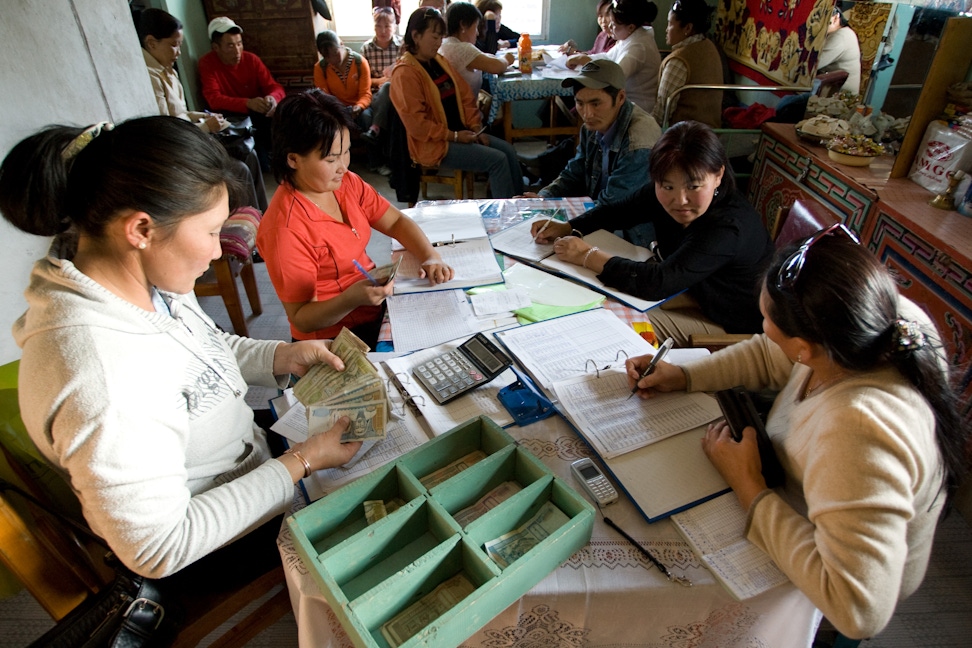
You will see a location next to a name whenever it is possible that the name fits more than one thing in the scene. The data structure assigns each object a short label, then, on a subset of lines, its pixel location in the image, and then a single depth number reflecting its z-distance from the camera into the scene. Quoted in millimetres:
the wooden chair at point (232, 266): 2621
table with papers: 868
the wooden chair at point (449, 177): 3785
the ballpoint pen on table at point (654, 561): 871
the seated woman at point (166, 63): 3572
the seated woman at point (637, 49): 3645
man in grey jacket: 2316
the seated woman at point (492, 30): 4980
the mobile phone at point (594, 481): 992
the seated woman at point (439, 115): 3303
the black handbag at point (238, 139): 3559
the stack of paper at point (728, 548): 868
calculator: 1272
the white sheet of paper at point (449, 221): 2086
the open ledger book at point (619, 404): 1013
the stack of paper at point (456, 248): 1792
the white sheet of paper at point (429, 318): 1509
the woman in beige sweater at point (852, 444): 770
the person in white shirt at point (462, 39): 3559
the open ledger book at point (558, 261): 1763
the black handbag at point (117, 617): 943
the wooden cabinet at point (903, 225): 1884
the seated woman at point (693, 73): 3443
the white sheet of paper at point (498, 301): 1626
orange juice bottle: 4367
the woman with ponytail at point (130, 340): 796
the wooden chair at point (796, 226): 1646
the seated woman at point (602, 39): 4957
